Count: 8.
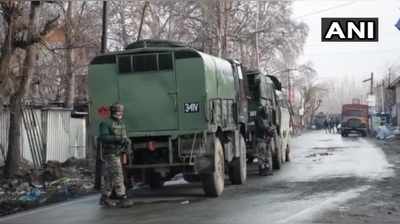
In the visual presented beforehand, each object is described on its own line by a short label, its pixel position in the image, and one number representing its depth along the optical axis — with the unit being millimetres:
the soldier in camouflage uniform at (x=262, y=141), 18031
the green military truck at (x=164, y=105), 12328
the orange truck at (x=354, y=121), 56962
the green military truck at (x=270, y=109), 18562
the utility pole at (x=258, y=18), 49466
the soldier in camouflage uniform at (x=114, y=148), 11633
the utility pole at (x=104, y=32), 19922
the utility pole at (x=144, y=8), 28020
